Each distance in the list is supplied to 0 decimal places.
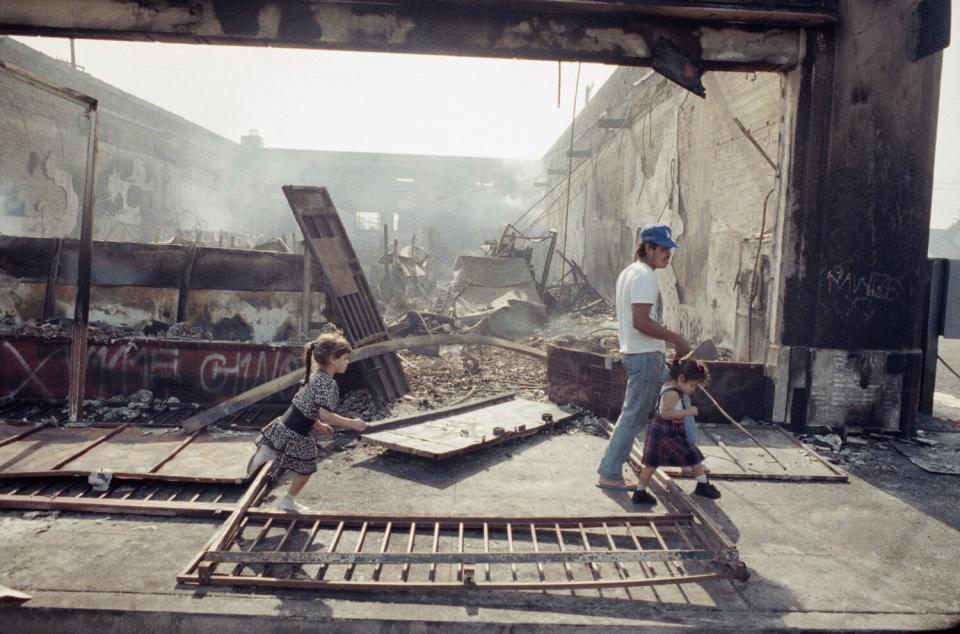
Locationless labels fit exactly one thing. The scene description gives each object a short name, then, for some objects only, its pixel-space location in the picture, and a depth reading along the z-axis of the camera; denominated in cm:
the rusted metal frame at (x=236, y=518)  301
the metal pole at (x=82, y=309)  577
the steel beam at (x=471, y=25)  582
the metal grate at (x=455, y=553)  305
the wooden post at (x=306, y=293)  732
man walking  411
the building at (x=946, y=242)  3553
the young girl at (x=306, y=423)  381
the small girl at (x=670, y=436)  419
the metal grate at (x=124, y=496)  384
